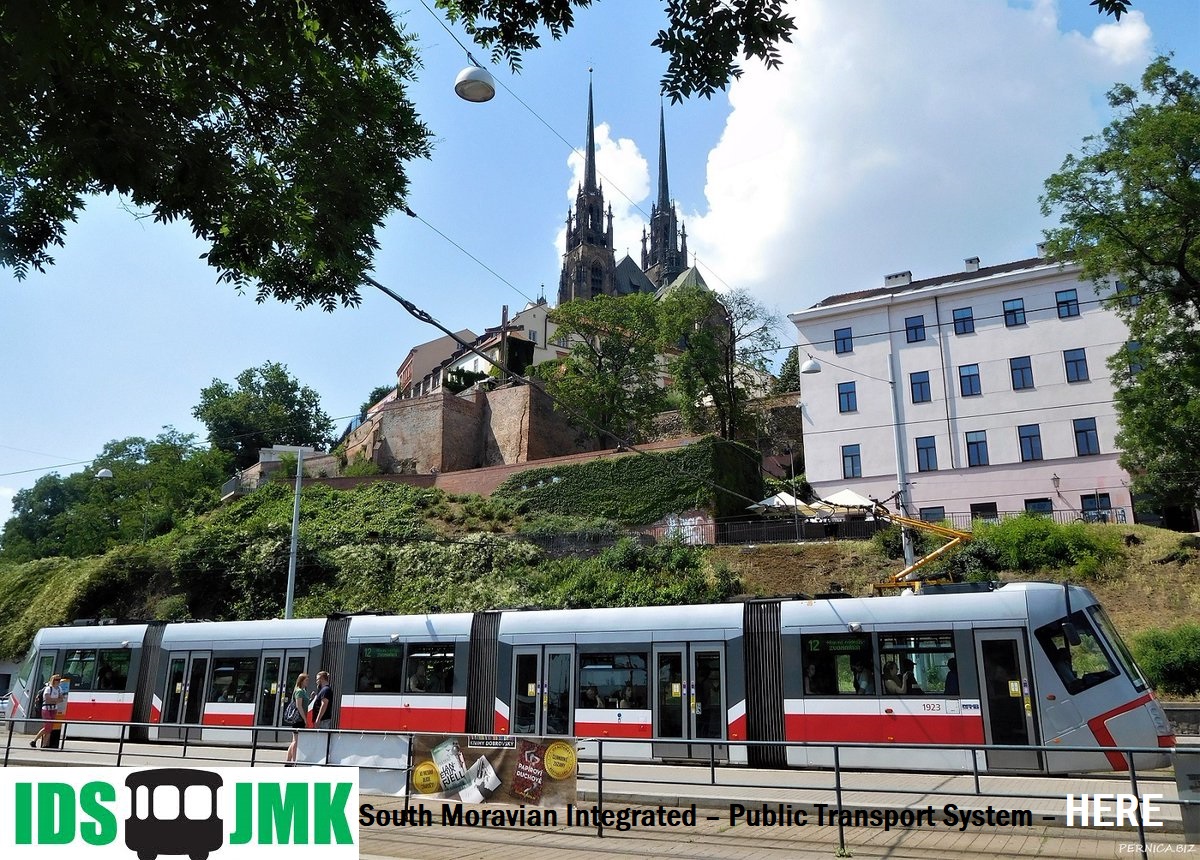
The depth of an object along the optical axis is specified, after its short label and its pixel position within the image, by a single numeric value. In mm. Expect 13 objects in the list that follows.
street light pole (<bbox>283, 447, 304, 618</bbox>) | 29033
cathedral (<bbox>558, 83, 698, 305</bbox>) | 116125
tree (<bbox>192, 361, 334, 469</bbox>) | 83500
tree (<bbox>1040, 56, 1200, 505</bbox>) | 26906
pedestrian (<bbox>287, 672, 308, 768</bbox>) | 15461
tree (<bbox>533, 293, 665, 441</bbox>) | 53812
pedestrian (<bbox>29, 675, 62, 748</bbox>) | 18594
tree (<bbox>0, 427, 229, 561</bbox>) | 62156
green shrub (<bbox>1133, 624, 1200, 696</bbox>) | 19453
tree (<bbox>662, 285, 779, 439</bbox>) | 46500
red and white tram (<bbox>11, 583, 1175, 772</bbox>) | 13195
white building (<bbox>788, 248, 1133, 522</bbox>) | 37969
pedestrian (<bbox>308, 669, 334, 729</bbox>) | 14734
